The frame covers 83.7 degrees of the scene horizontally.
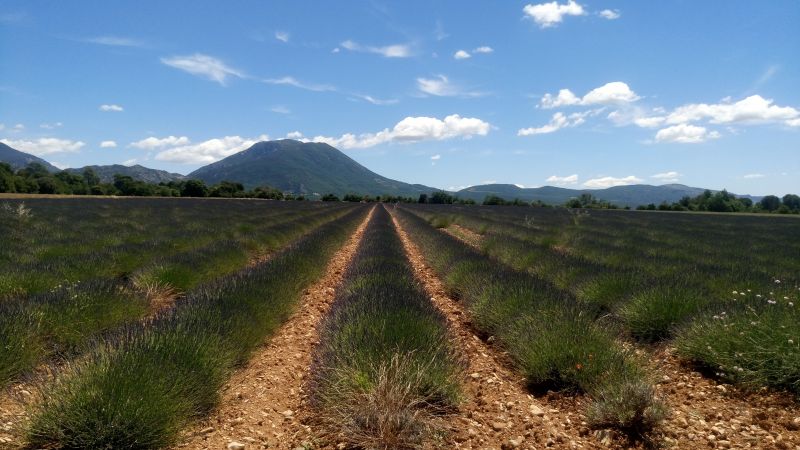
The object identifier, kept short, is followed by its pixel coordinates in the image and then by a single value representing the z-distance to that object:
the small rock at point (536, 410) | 3.49
